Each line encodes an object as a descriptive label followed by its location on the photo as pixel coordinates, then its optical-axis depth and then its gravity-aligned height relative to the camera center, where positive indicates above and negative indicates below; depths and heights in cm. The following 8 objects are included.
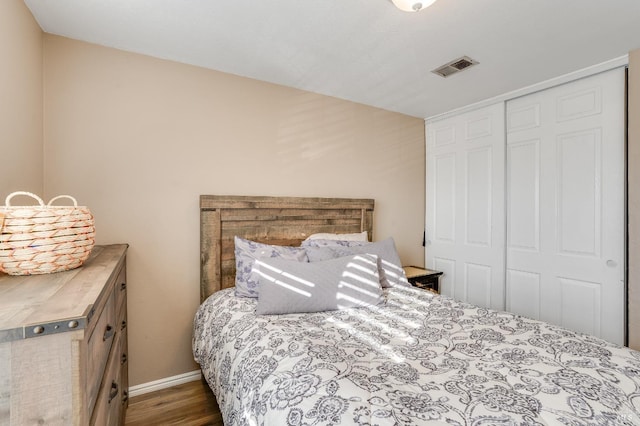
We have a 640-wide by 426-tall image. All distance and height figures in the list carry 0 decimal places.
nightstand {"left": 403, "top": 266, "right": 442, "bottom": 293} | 296 -64
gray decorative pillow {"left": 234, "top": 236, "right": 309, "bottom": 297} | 204 -31
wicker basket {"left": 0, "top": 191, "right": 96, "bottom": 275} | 104 -9
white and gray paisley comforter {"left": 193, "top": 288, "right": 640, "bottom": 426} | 91 -59
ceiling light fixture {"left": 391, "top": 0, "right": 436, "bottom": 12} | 153 +104
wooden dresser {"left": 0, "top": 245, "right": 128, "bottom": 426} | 67 -32
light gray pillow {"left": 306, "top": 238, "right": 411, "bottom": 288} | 226 -31
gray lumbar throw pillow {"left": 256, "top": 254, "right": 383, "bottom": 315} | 177 -44
